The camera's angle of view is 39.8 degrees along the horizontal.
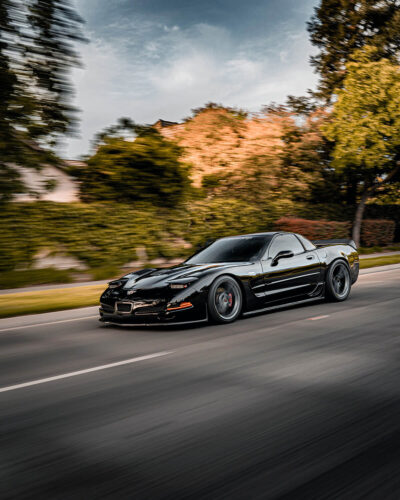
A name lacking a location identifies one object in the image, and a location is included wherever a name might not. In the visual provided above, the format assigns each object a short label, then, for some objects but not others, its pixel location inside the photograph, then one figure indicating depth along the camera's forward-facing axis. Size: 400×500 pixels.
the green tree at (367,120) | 26.75
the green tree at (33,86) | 8.98
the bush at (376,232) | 29.16
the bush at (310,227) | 24.12
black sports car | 7.41
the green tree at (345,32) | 36.09
